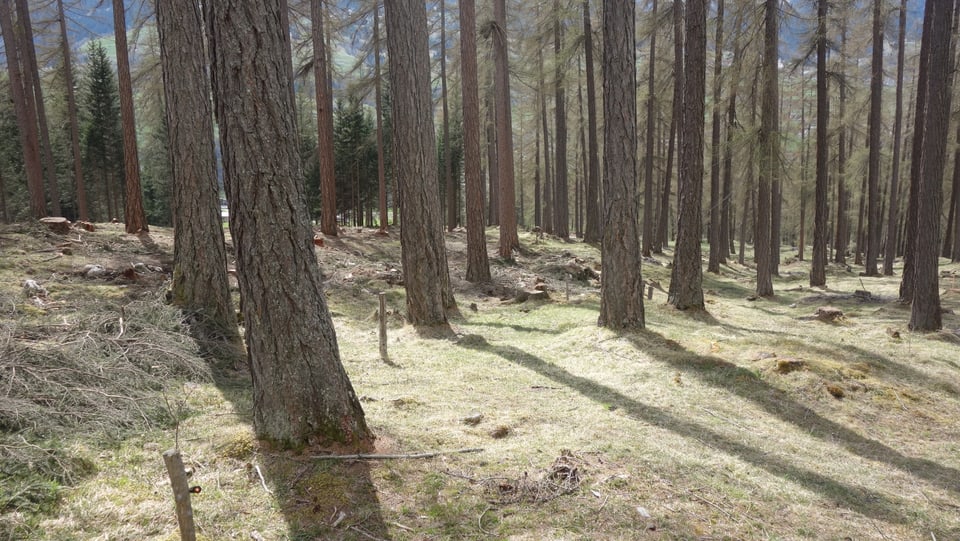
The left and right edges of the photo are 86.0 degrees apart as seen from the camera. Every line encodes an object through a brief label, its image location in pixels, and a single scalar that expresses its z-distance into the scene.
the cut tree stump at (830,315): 9.76
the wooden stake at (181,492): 2.32
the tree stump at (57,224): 10.53
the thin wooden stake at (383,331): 6.73
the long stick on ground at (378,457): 3.49
